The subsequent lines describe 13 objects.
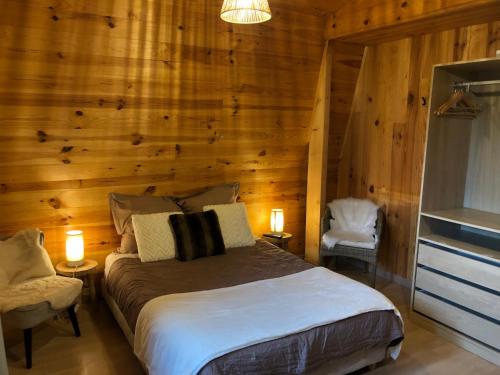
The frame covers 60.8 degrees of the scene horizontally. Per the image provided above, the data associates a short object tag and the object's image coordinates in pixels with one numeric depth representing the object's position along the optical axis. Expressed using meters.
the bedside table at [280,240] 3.87
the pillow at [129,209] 3.18
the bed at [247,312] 1.97
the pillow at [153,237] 3.01
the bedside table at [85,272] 3.00
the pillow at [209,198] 3.46
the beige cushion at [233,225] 3.32
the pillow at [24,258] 2.74
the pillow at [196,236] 3.06
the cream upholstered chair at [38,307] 2.41
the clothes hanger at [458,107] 2.88
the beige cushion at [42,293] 2.45
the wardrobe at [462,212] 2.70
